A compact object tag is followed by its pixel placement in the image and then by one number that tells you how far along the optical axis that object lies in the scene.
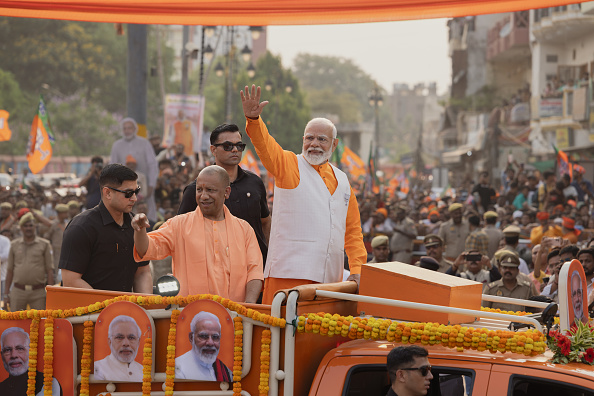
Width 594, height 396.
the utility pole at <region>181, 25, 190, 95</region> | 29.05
